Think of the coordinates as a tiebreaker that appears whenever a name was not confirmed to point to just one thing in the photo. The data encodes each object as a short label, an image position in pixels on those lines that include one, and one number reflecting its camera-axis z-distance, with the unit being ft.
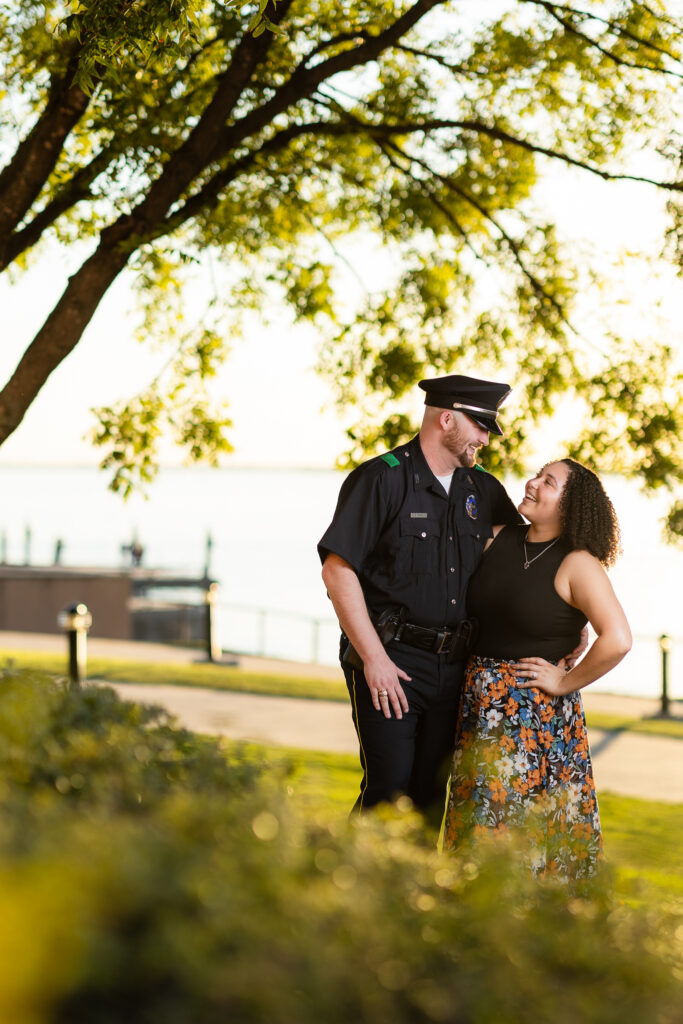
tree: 18.08
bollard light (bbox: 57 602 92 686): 36.86
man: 12.62
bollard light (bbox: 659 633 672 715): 44.16
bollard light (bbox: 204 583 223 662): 52.80
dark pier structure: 77.66
